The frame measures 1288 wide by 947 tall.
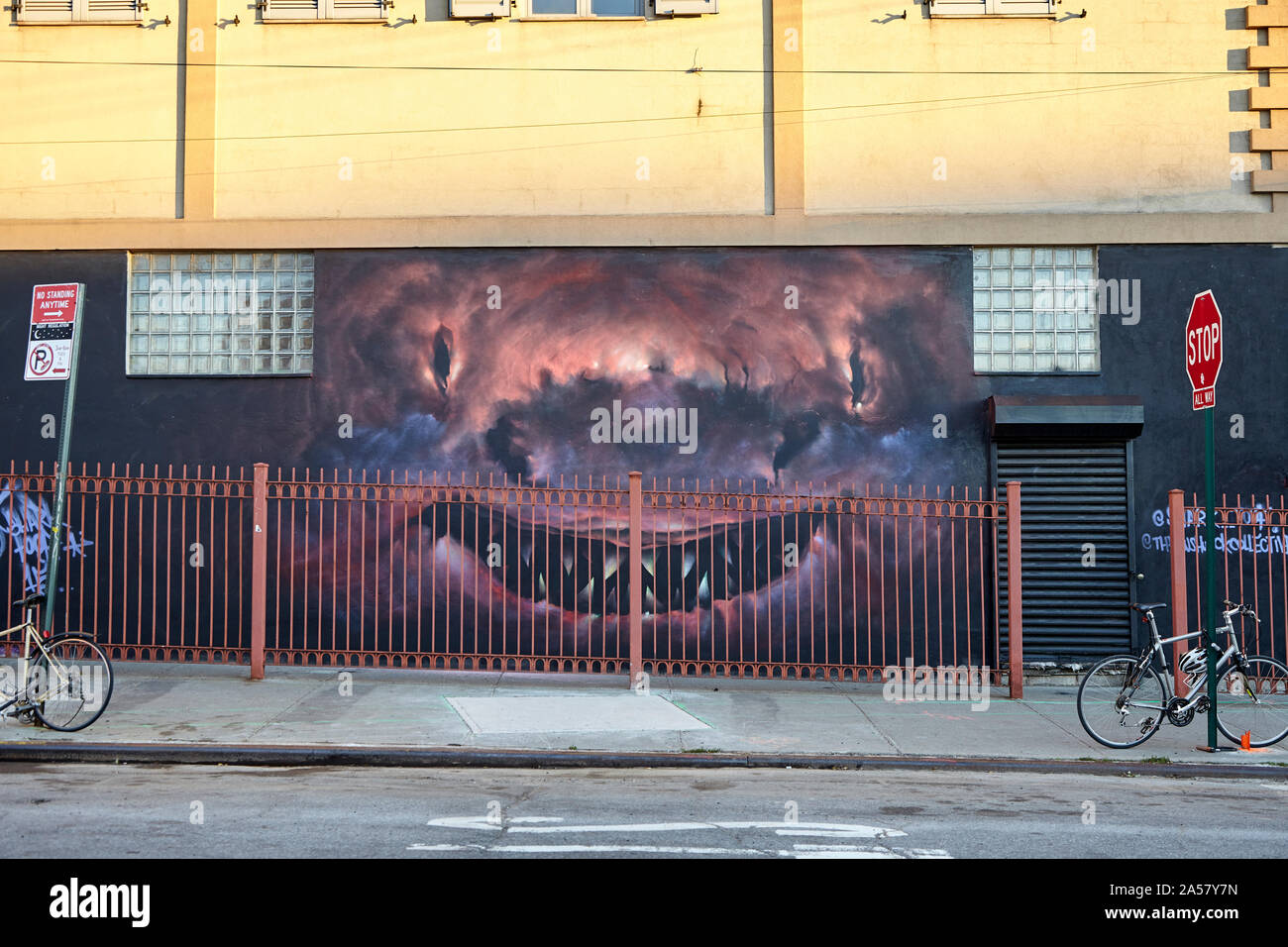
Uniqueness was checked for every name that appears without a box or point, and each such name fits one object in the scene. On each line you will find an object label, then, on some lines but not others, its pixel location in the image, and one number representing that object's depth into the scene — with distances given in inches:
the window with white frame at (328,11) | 574.9
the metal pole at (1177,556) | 478.6
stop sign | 390.0
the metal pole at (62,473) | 385.6
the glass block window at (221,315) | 579.5
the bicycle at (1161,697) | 395.5
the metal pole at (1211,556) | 392.2
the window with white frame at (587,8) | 576.4
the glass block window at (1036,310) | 572.7
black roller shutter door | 557.0
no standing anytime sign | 395.9
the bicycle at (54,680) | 372.2
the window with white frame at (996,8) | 572.4
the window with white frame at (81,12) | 576.4
